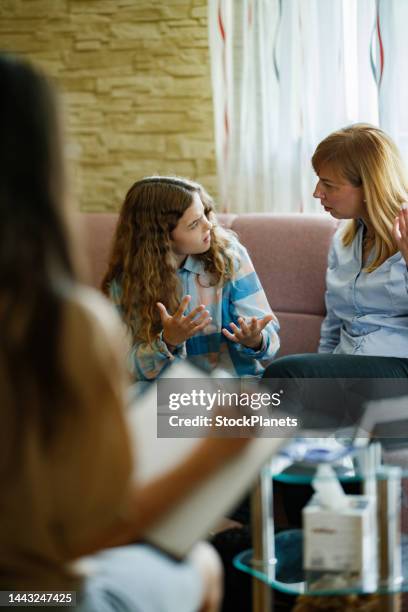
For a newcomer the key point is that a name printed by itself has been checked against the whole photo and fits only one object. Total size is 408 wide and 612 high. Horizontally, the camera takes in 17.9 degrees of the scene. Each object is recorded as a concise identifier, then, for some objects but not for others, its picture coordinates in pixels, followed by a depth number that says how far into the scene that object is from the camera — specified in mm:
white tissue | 2129
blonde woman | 2914
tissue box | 2106
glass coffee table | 2143
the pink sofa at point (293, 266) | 3312
